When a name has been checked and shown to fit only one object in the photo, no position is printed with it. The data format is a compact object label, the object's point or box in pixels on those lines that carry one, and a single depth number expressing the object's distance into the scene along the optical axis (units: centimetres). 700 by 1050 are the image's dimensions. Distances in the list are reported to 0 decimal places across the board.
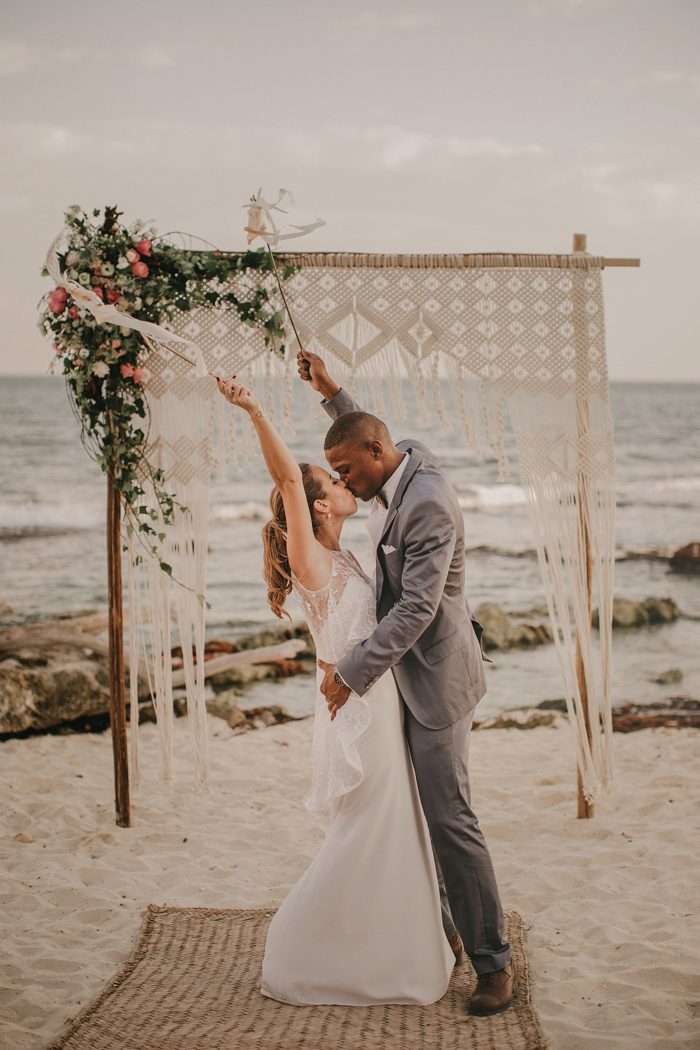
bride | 257
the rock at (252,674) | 788
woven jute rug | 244
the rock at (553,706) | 729
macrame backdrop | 379
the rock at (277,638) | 895
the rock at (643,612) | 964
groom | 251
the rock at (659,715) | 641
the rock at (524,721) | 658
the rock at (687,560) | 1204
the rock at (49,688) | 583
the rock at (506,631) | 902
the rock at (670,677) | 810
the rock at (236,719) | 652
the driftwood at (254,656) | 720
